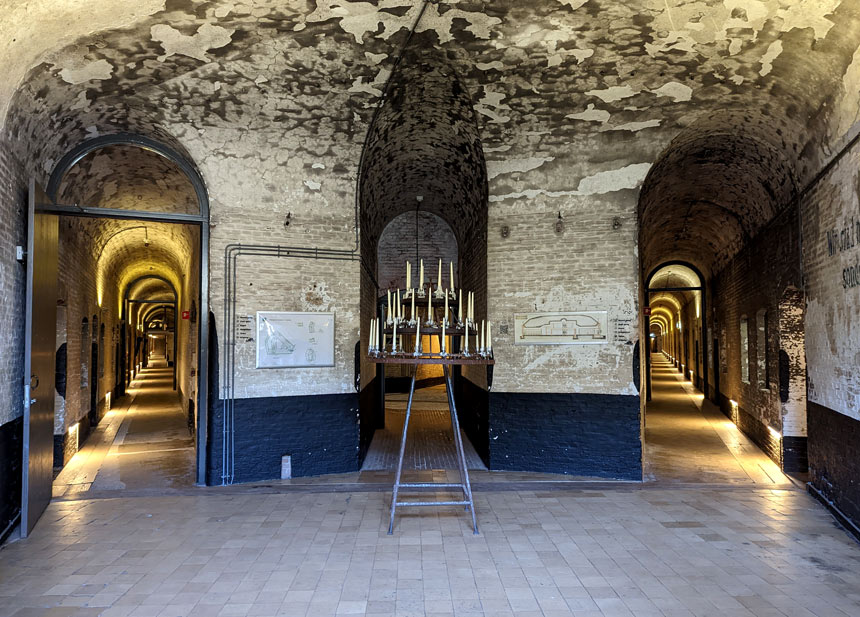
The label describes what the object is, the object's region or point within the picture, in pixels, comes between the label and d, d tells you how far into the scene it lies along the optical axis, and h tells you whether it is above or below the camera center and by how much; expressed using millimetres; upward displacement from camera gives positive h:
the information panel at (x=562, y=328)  7461 +14
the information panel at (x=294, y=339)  7281 -93
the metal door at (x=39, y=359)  5238 -230
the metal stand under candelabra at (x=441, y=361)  5039 -292
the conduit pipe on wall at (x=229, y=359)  7094 -337
